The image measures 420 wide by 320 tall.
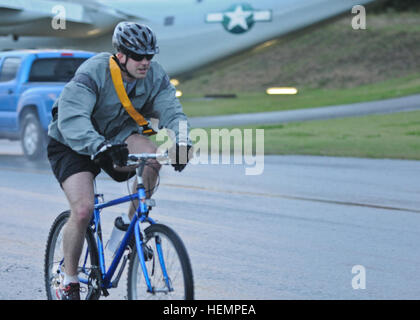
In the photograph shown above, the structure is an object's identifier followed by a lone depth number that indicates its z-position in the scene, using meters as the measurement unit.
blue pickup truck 24.21
